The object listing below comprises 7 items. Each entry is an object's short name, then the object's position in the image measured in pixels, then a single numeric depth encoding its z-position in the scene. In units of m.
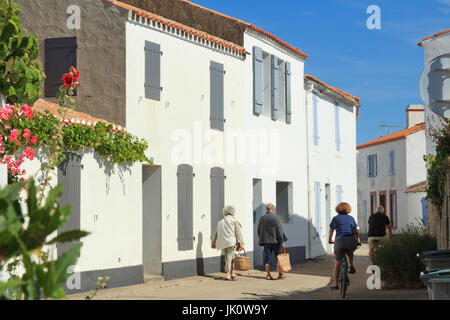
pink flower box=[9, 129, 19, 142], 10.70
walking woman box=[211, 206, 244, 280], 17.38
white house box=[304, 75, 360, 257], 24.78
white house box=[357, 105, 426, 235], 40.67
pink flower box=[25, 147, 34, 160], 10.04
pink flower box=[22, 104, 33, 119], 10.50
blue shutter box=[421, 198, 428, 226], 37.84
